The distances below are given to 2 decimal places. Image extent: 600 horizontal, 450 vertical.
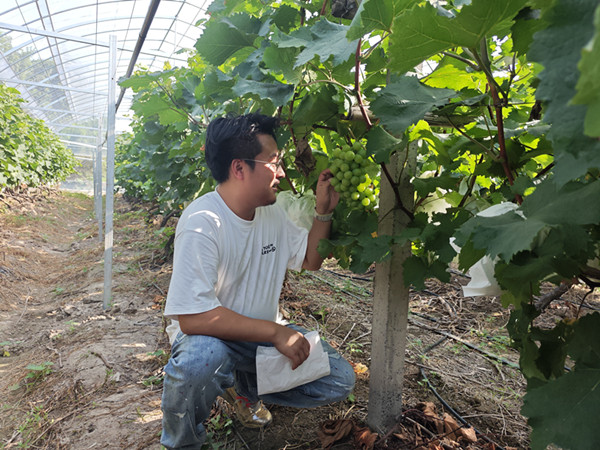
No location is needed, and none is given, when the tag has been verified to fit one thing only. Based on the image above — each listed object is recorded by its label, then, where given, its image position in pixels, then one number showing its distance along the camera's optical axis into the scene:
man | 1.69
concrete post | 1.69
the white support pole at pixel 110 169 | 4.09
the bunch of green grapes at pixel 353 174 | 1.54
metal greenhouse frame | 11.87
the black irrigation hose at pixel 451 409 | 1.90
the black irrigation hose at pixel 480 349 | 2.86
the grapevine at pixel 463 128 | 0.46
